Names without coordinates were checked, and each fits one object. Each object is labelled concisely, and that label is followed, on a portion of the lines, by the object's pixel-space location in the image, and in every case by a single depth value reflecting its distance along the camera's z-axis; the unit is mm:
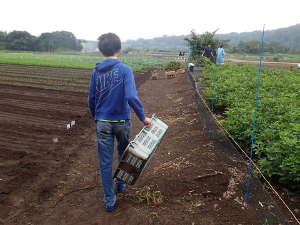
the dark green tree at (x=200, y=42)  24312
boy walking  3713
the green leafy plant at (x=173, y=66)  23667
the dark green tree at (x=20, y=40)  69062
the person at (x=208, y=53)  21728
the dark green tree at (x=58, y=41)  73438
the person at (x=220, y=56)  18734
